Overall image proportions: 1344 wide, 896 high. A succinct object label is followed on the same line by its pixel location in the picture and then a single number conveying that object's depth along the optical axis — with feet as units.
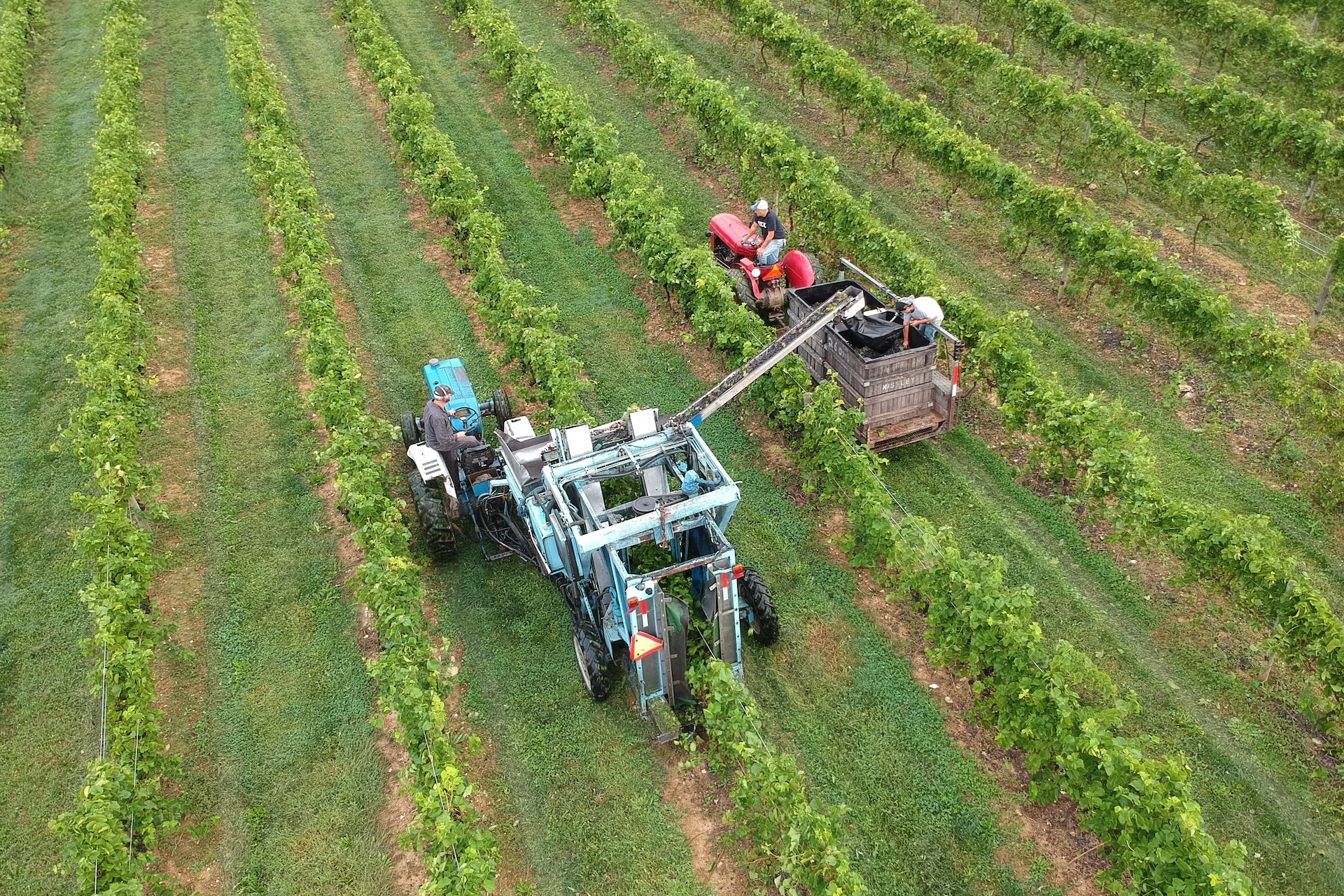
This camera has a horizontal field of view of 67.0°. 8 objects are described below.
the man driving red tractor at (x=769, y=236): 48.14
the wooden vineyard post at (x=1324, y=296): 47.16
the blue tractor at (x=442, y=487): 37.52
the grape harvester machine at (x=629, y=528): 30.22
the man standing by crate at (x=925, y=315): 41.57
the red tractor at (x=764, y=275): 48.93
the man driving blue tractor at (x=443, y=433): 37.50
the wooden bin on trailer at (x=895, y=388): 40.22
